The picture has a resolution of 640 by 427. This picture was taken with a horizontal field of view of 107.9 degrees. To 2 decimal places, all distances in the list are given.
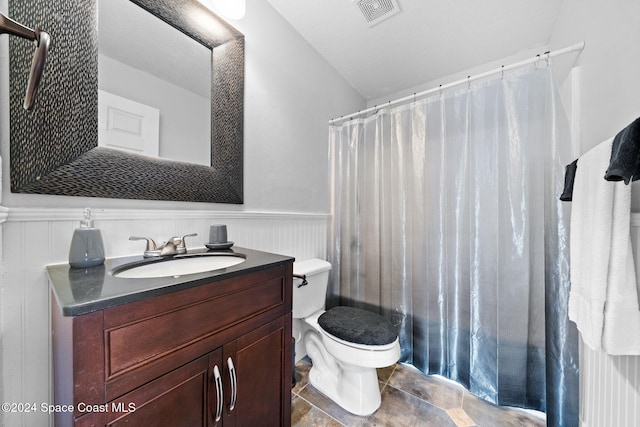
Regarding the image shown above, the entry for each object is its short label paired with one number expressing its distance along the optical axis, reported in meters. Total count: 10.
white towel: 0.66
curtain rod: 1.07
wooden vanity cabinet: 0.48
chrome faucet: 0.90
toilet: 1.18
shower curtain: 1.18
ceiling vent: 1.36
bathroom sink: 0.80
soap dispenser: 0.72
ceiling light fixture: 1.13
